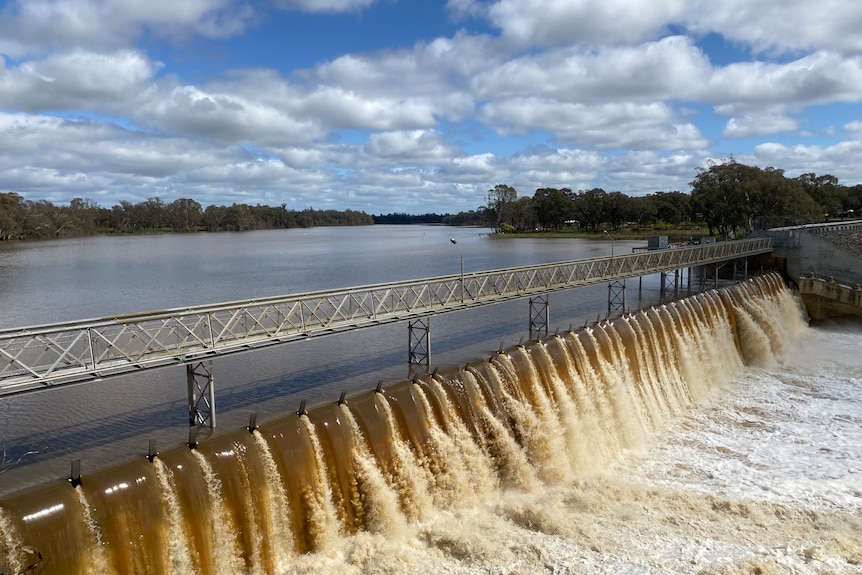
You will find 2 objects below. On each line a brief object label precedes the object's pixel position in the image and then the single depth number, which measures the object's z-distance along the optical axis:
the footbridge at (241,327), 11.88
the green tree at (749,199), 72.88
